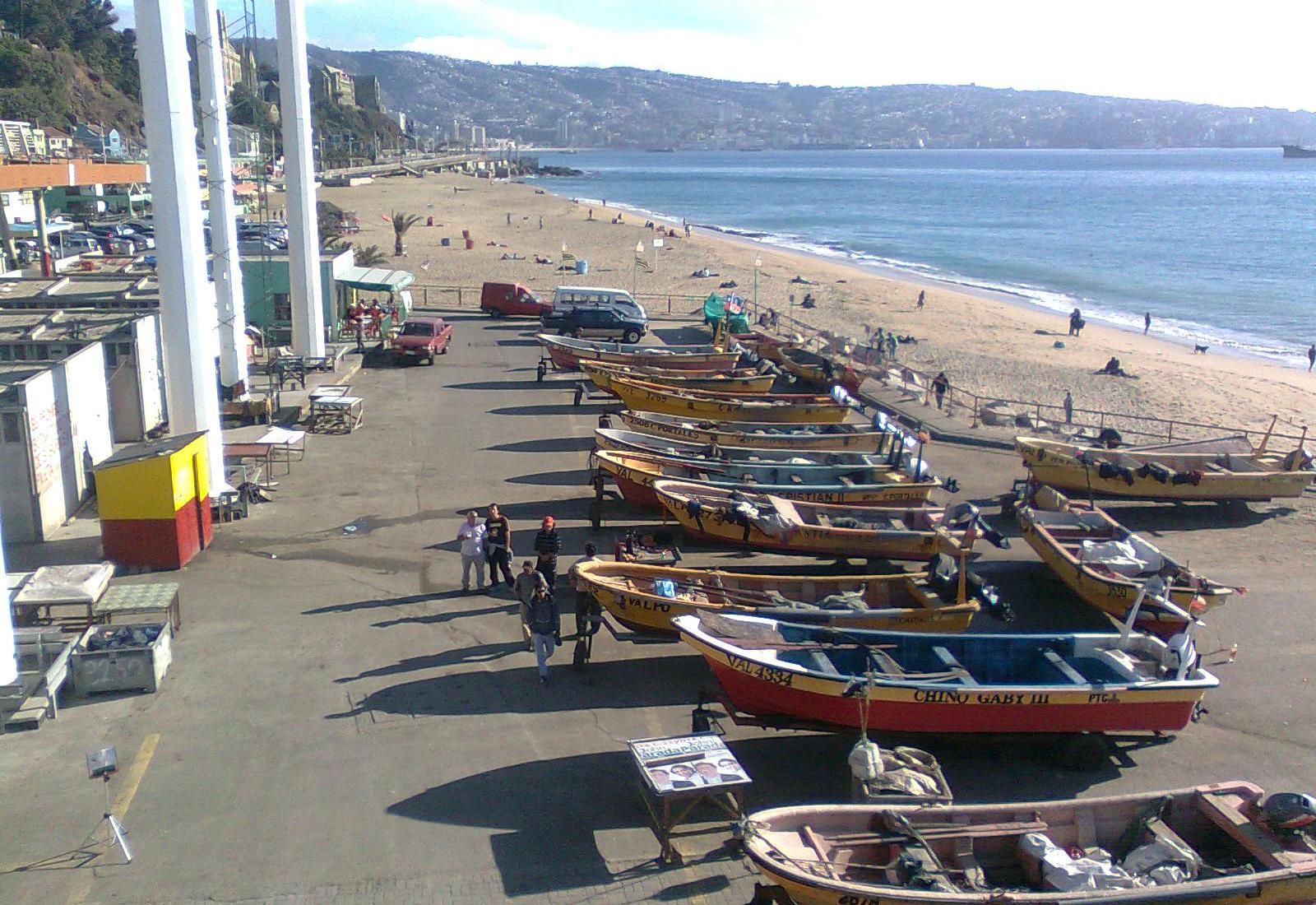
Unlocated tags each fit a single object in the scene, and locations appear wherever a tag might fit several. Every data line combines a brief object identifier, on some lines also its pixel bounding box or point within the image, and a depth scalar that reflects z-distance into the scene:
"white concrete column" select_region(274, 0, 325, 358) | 25.34
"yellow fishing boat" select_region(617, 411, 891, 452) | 20.14
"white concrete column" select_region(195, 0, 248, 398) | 20.91
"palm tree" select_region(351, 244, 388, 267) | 46.22
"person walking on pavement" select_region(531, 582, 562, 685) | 11.39
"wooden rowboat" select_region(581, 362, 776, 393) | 25.61
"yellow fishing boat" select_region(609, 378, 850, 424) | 22.77
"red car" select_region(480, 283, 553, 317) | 38.62
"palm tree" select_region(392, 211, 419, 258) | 54.22
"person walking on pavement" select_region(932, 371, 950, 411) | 26.31
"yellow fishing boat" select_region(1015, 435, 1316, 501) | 18.77
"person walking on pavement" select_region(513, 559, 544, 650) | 11.55
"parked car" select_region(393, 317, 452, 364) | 29.58
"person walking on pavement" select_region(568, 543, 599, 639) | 12.05
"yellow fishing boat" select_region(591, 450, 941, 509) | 17.17
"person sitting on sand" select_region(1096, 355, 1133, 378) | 35.38
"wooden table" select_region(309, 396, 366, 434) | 22.20
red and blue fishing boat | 10.13
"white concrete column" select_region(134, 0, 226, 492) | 14.95
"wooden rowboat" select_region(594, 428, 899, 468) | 18.95
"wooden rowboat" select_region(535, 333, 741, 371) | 27.94
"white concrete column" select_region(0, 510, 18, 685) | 10.07
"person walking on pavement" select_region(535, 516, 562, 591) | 12.79
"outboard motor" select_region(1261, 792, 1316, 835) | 8.05
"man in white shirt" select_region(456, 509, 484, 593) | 13.91
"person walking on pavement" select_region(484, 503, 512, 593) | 14.15
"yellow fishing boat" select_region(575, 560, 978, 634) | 12.09
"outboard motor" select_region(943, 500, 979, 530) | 15.05
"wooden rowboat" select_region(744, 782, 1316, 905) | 7.33
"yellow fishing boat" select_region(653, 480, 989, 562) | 15.29
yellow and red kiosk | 14.25
